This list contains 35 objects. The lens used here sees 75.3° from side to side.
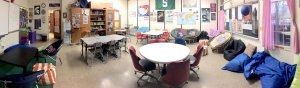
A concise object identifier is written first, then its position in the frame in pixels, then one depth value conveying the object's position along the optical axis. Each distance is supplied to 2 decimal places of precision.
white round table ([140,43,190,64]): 3.63
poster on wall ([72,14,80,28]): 10.24
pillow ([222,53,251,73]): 4.79
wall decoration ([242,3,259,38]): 5.30
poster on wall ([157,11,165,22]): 11.62
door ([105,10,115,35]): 11.31
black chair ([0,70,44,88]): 2.45
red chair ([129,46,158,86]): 3.91
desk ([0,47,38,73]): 2.99
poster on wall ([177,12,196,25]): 10.91
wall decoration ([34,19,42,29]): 10.82
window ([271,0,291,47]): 3.68
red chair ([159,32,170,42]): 10.23
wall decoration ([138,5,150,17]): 12.14
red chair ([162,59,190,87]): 3.15
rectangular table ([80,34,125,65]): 5.86
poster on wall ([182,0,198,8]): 10.79
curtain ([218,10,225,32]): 9.02
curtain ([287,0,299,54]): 3.28
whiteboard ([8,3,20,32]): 4.93
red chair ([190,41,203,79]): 4.29
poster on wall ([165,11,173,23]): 11.40
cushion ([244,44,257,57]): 5.18
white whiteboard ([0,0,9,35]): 4.13
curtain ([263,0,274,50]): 4.11
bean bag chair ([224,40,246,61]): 6.02
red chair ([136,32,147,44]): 10.19
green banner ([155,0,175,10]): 11.27
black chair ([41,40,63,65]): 5.09
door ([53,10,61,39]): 11.59
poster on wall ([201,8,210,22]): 10.61
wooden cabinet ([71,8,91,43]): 10.21
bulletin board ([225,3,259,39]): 5.34
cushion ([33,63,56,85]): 3.45
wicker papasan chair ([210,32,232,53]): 7.30
